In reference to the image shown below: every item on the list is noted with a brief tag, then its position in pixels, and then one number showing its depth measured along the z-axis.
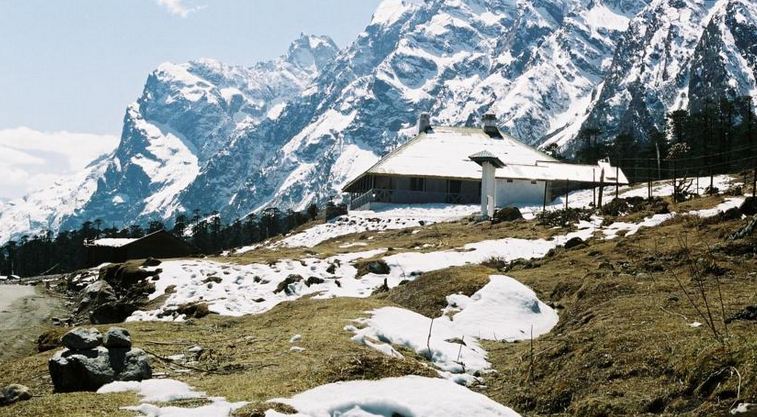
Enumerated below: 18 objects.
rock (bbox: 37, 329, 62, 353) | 18.41
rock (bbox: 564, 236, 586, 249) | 31.72
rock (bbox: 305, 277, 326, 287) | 30.64
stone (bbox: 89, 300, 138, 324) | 30.11
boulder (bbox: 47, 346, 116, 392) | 12.16
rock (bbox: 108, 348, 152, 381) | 12.59
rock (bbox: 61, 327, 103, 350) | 12.88
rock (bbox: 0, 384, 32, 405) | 11.43
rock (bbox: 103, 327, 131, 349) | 13.12
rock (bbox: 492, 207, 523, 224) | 50.22
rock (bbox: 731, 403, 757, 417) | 8.79
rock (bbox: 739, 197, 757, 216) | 28.04
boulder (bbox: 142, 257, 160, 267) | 40.12
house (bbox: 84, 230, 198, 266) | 68.69
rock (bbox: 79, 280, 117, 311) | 36.75
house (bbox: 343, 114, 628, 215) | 67.50
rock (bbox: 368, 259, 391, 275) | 32.12
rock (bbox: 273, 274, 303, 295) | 29.78
